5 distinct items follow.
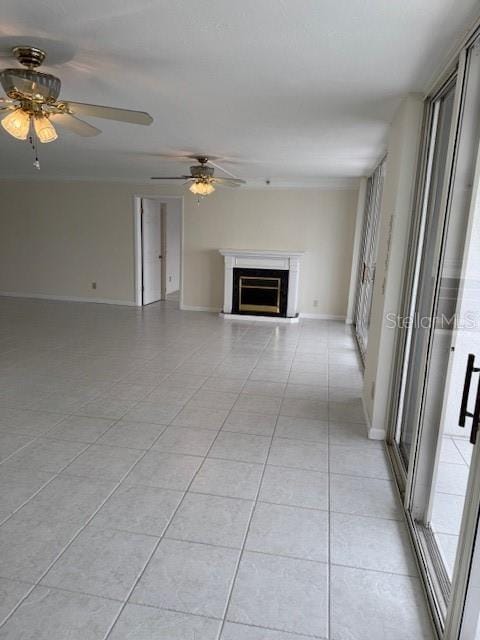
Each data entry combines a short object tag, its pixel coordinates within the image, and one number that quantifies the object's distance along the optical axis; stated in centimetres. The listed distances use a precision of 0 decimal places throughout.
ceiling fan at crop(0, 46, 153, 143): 217
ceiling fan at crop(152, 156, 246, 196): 507
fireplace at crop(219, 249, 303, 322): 694
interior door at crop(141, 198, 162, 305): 771
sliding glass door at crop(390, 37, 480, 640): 134
